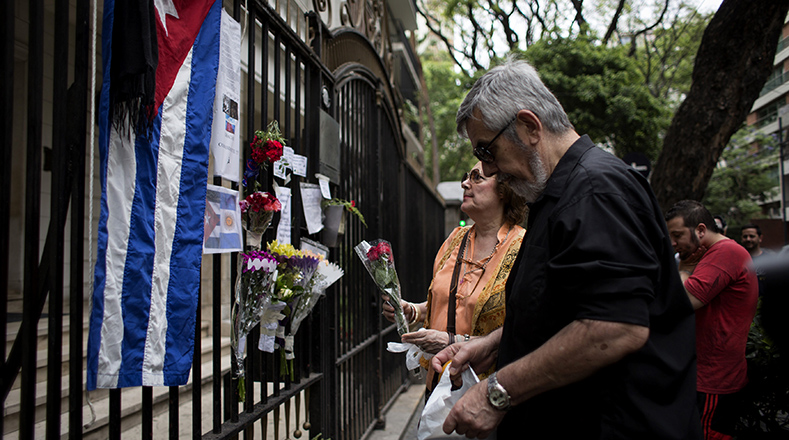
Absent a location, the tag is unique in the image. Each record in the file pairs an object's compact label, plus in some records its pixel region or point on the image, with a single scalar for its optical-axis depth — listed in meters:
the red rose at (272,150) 2.46
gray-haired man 1.40
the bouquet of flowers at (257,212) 2.36
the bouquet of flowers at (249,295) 2.25
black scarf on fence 1.68
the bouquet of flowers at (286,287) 2.51
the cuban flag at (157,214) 1.71
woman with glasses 2.61
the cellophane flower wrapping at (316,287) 2.72
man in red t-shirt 3.63
